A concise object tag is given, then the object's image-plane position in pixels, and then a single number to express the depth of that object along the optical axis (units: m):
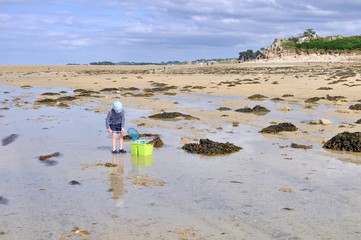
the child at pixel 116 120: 10.44
